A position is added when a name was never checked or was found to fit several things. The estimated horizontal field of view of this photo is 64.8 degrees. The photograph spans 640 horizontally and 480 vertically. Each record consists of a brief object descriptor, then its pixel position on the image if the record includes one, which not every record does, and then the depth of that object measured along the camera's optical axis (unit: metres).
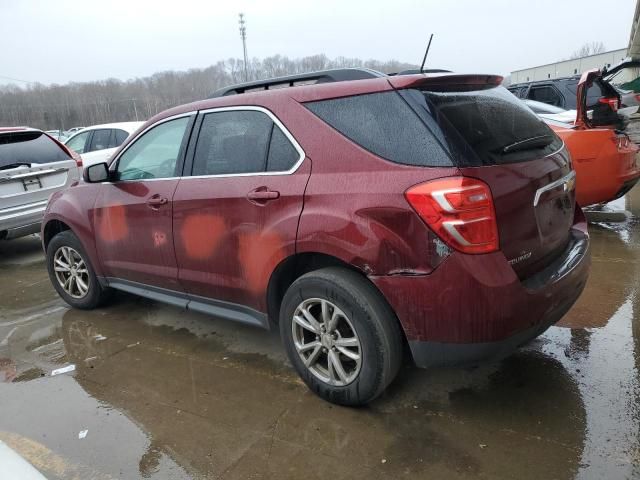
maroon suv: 2.26
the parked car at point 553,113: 6.00
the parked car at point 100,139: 9.70
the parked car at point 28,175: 6.08
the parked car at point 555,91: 9.28
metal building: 53.19
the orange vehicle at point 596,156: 5.33
